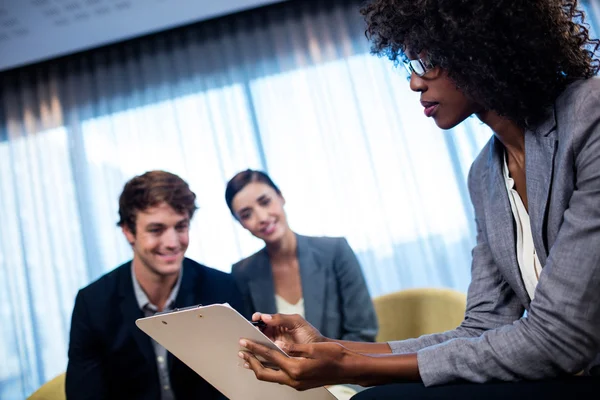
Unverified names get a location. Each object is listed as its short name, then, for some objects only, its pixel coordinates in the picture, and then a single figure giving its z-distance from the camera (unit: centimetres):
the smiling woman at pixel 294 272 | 246
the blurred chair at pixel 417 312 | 212
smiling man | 209
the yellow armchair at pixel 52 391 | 230
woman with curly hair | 100
